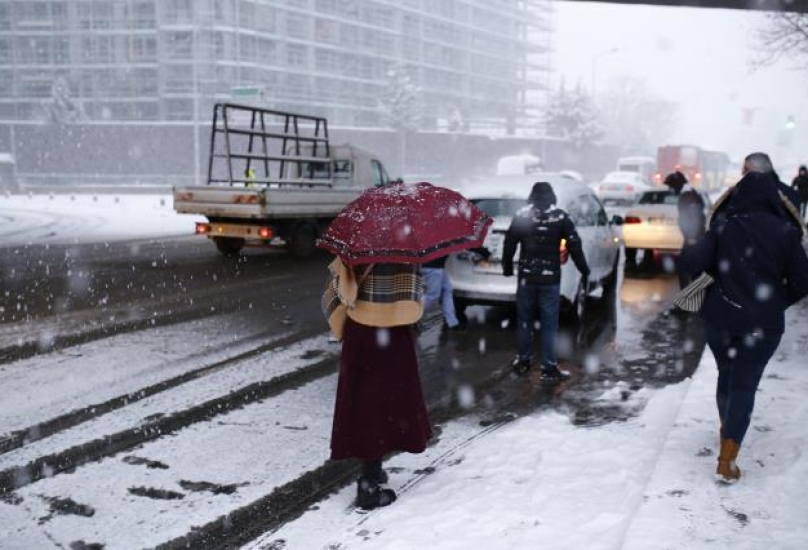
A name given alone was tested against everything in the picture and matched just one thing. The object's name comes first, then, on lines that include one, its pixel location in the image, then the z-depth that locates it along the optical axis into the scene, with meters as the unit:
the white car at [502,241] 8.66
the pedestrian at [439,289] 8.42
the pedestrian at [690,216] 9.09
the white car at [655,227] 14.38
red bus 50.19
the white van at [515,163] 57.41
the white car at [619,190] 36.97
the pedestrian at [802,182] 22.14
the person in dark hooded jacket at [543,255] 6.88
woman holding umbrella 4.14
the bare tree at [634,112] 117.06
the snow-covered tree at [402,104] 70.62
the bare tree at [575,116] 78.94
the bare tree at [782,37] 27.48
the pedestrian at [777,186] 4.43
